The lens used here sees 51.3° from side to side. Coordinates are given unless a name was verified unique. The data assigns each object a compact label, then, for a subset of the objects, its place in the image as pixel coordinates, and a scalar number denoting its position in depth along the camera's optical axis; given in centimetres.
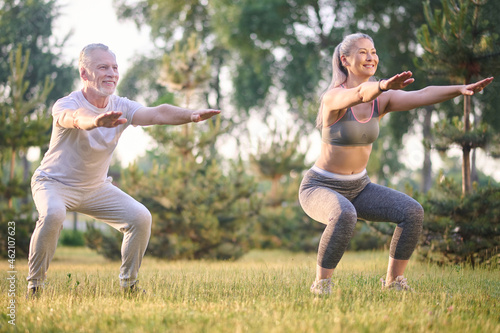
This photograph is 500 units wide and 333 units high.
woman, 427
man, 442
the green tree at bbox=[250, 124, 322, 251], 1546
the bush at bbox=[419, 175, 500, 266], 751
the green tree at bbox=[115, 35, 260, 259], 1136
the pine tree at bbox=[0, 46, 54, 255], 1146
